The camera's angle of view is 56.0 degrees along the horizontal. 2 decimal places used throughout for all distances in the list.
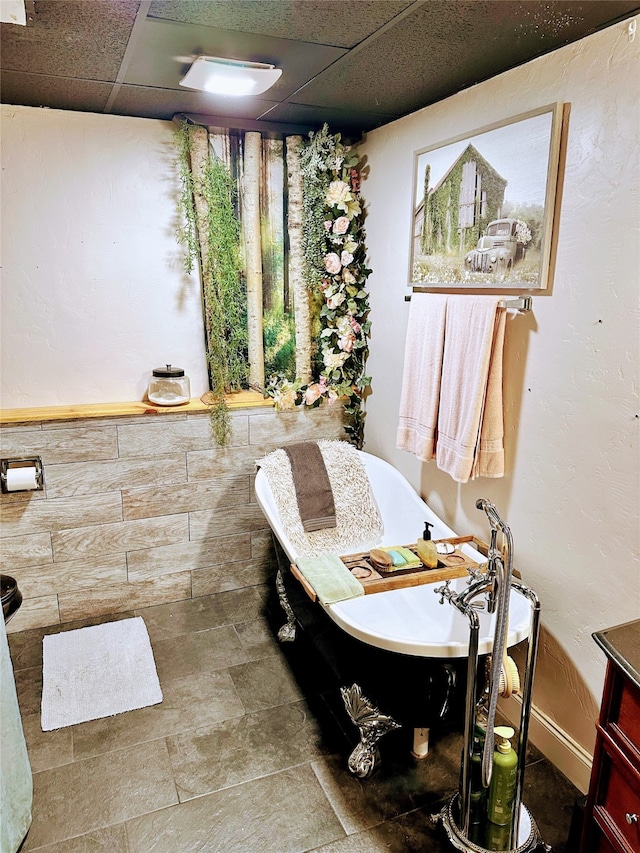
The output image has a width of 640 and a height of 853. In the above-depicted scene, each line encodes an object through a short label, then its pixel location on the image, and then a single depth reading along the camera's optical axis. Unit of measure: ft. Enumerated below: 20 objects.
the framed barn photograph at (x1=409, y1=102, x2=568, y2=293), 6.43
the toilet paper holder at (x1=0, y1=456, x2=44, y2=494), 8.68
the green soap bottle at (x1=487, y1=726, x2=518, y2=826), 5.41
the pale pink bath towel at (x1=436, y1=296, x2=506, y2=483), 7.12
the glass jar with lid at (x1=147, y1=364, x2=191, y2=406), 9.87
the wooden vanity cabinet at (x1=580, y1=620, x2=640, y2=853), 4.35
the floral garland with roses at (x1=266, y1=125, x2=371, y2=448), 10.02
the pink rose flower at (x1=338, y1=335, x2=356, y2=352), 10.66
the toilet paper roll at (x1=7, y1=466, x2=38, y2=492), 8.66
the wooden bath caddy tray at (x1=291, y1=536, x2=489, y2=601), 7.13
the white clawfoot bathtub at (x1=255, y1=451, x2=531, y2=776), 5.96
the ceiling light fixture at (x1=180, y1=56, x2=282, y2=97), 6.68
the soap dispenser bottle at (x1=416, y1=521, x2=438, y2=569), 7.53
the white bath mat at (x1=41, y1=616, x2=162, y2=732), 7.78
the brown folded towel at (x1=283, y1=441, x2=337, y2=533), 9.43
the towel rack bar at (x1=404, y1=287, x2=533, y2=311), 6.73
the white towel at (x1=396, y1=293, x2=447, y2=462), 8.00
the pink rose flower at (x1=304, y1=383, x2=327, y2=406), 10.59
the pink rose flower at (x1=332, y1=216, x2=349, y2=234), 10.14
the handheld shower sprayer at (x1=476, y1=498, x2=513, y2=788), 5.03
